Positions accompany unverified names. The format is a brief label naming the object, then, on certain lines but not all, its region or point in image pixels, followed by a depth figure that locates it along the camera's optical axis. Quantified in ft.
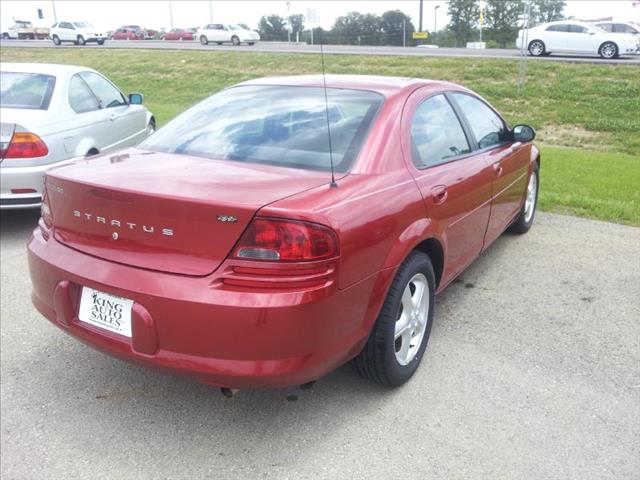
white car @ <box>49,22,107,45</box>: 130.52
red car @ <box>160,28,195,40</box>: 177.58
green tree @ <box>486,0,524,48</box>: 242.78
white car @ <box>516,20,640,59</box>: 64.49
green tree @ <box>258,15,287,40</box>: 108.64
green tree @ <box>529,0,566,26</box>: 302.66
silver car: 17.49
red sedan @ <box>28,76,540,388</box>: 7.66
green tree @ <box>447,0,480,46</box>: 252.01
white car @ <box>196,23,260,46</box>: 127.44
